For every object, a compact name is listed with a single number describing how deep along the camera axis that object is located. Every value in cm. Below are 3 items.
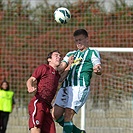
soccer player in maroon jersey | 1653
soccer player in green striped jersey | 1702
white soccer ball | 1786
